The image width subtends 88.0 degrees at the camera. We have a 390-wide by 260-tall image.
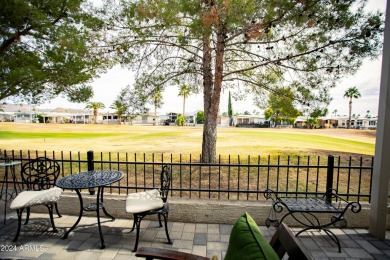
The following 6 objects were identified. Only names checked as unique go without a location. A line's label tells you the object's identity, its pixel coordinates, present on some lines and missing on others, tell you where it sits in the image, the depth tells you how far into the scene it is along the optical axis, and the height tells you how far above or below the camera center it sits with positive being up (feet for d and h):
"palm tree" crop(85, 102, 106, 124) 128.75 +3.73
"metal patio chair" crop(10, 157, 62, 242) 9.19 -3.95
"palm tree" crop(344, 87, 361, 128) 124.57 +16.26
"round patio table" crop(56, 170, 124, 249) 9.00 -3.12
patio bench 8.79 -4.07
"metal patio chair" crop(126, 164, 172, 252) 8.68 -3.88
